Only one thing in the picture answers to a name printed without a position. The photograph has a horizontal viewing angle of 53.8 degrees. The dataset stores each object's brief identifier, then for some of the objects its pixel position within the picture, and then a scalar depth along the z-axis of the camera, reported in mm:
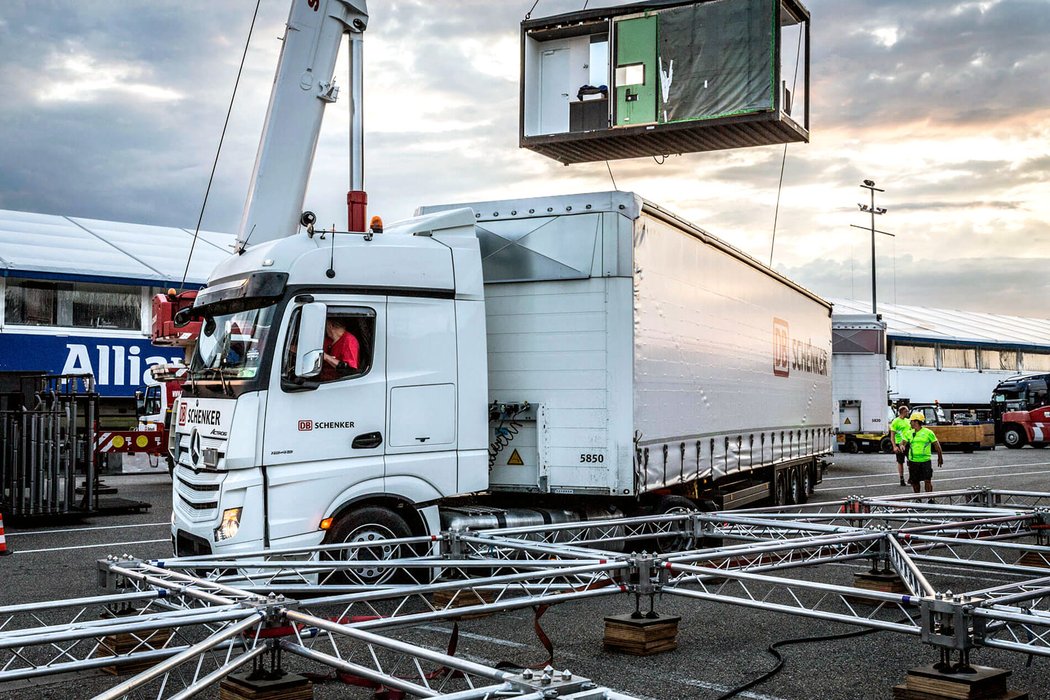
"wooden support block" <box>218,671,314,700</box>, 5293
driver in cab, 8883
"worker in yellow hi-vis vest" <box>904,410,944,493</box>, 17953
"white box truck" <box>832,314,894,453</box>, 33312
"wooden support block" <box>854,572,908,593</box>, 9469
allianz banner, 28344
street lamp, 55062
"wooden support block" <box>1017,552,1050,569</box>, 11602
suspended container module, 14375
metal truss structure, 4773
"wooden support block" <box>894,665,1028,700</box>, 5613
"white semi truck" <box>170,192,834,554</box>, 8562
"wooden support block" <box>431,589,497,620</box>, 8922
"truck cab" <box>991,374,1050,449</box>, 44906
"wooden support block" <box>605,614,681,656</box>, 7203
